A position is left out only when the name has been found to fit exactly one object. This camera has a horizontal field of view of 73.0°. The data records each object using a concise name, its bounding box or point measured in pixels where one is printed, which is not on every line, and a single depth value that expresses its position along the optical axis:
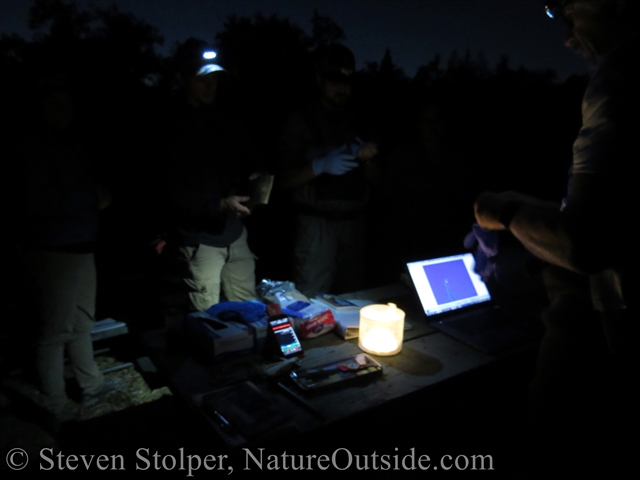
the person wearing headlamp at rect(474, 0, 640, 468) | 1.11
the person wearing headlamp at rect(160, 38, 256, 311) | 2.82
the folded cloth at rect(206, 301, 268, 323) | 2.06
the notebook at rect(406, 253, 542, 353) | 2.13
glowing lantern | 1.97
